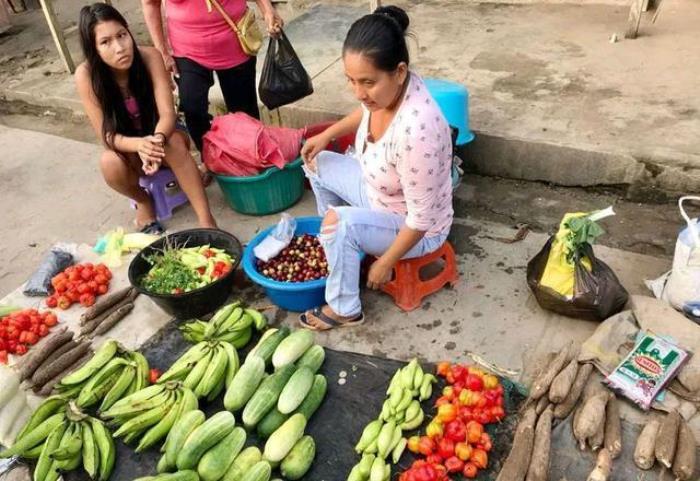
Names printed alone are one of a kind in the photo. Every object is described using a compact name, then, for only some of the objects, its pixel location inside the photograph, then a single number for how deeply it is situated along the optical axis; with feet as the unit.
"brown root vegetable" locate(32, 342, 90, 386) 9.18
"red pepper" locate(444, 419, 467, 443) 7.43
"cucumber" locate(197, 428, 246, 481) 7.11
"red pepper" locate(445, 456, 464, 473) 7.14
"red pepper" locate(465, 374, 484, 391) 7.97
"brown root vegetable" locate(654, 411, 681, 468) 6.83
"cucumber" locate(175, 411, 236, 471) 7.22
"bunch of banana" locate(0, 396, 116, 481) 7.53
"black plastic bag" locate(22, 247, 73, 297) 11.15
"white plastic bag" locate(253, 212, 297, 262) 10.33
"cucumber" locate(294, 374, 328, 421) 8.04
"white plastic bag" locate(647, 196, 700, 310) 8.36
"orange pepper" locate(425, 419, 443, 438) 7.52
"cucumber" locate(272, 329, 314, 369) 8.57
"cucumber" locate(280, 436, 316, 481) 7.31
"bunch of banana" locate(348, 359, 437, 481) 7.20
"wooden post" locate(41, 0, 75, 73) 19.29
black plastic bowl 9.77
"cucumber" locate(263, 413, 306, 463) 7.36
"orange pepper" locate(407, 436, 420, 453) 7.45
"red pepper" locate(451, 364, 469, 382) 8.20
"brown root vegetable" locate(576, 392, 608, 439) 7.29
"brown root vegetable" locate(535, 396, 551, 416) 7.72
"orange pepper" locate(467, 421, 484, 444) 7.37
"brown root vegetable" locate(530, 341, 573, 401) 7.84
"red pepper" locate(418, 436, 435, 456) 7.38
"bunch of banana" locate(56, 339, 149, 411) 8.38
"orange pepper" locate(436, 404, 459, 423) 7.64
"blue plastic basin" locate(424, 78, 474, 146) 11.27
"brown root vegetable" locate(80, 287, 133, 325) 10.40
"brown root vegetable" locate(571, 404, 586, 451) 7.31
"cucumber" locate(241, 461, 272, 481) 7.04
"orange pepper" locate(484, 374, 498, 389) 7.99
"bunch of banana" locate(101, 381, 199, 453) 7.75
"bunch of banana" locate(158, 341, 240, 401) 8.31
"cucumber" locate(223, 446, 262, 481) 7.19
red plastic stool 9.65
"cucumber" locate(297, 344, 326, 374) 8.65
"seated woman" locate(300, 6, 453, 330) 7.31
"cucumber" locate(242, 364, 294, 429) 7.79
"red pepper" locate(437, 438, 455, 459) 7.30
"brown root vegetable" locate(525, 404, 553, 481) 6.86
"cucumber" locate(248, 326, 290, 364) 8.74
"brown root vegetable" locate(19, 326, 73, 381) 9.24
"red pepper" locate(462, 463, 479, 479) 7.11
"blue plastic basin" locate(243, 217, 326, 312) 9.61
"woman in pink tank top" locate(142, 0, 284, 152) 11.81
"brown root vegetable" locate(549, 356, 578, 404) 7.68
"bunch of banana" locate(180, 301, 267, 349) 9.21
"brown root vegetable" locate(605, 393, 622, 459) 7.16
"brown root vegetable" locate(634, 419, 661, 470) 6.98
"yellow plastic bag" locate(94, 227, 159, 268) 11.78
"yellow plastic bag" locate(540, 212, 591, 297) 8.75
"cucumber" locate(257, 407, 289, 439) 7.79
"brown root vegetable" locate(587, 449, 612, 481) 6.76
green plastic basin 12.25
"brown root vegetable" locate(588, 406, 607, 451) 7.27
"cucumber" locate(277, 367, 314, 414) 7.88
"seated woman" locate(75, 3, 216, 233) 10.66
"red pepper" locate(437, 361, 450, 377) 8.44
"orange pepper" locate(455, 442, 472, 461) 7.22
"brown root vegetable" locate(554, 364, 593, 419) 7.67
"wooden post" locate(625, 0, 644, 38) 15.17
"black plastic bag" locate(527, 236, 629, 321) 8.71
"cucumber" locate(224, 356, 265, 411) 8.05
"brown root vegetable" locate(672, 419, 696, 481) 6.66
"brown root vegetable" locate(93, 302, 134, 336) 10.25
